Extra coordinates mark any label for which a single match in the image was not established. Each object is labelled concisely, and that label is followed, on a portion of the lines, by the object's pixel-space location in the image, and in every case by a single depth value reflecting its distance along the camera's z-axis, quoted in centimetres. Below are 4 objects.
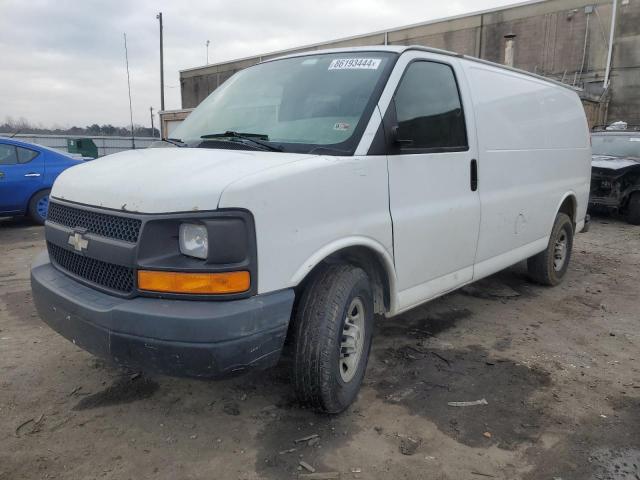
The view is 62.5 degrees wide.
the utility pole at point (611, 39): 2005
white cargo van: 231
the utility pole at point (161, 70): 3266
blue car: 847
